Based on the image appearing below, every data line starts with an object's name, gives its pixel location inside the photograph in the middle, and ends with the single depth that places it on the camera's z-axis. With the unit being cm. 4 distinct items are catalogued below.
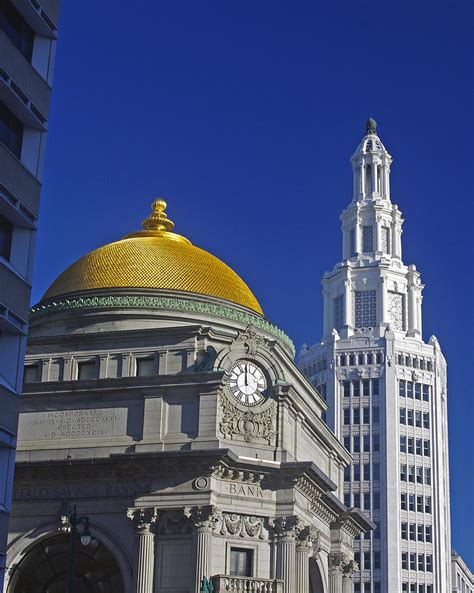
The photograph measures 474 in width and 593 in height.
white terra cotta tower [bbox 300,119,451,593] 12312
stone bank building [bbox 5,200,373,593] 4906
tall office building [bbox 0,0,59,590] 3328
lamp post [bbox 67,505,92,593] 3391
